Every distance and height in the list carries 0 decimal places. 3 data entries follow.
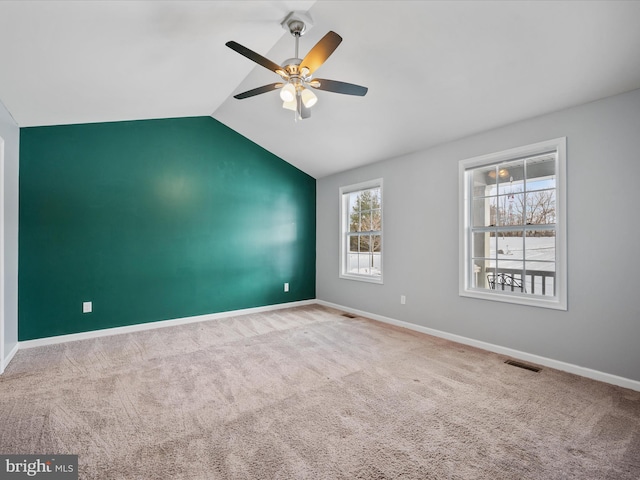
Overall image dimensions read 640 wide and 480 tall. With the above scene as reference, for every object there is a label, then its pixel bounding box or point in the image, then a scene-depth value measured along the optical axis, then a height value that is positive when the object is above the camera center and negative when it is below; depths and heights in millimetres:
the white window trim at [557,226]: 2963 +158
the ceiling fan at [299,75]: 2205 +1301
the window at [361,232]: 5059 +160
